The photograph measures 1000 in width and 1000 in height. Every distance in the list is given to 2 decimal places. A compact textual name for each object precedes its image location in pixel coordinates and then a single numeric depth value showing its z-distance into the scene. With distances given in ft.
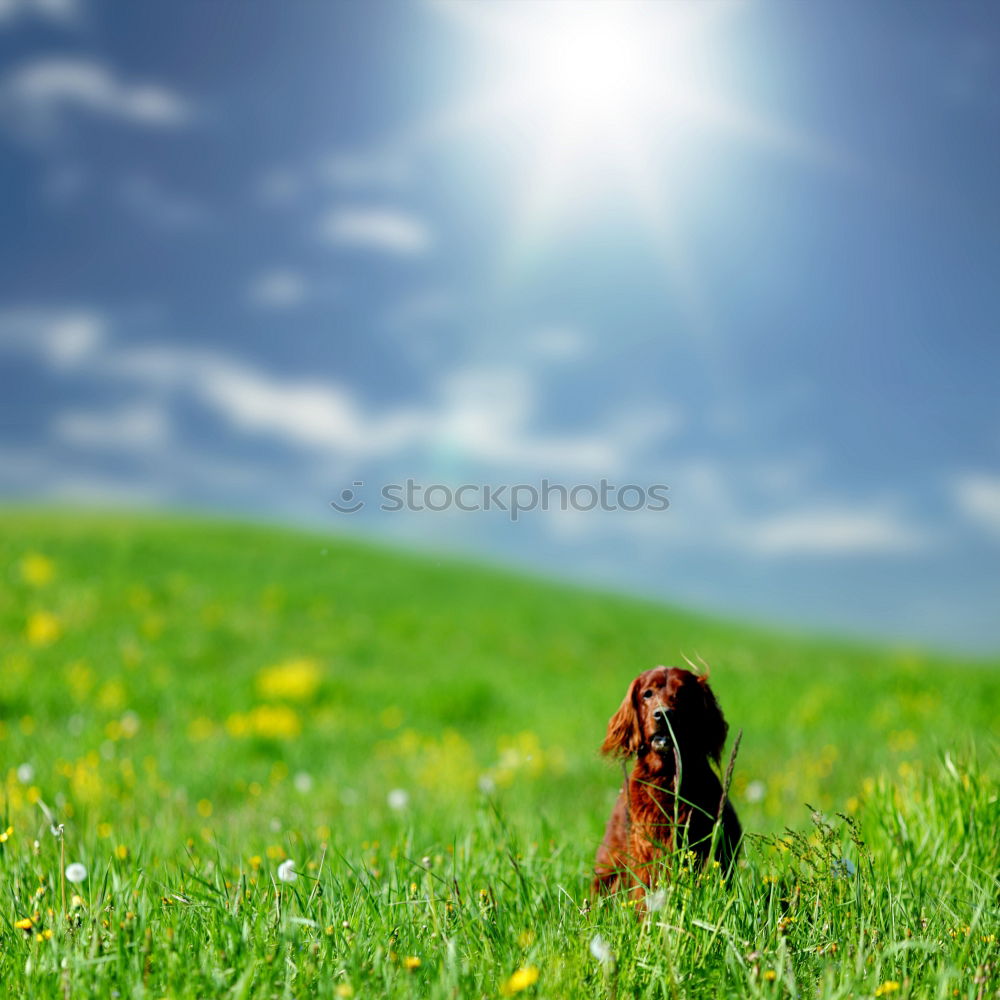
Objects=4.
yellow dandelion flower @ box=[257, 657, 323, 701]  34.78
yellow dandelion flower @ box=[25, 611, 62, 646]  43.27
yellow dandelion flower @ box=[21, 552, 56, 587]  55.52
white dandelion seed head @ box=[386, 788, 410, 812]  18.04
